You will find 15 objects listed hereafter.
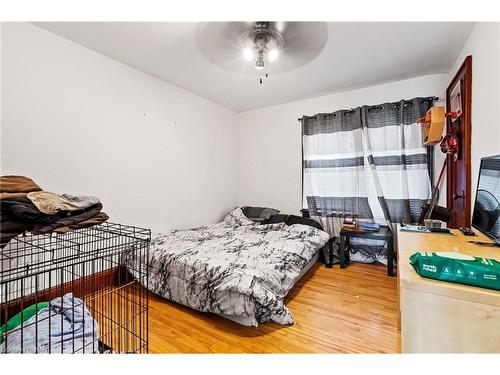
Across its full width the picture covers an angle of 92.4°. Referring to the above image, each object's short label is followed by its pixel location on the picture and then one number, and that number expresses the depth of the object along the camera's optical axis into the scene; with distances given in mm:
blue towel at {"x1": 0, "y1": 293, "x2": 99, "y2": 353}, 1135
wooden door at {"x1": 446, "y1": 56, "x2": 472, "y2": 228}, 1984
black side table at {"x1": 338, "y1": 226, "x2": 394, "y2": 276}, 2758
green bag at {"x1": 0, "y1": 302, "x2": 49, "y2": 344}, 1371
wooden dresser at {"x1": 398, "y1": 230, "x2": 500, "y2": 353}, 809
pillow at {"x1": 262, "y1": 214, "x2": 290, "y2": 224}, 3453
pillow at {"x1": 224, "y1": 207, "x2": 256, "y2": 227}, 3617
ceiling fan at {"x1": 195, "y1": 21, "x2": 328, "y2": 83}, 1727
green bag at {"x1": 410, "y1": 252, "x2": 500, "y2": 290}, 830
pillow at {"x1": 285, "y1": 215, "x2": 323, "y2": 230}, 3236
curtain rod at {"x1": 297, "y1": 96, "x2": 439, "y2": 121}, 2779
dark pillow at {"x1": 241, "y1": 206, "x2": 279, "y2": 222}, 3643
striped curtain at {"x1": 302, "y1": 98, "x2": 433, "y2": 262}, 2910
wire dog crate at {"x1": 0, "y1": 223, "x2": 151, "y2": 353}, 1164
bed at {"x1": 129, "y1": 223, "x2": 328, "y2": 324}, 1715
